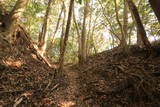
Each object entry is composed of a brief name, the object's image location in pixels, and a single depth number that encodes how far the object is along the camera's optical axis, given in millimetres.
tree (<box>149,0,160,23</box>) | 3255
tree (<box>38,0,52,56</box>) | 10453
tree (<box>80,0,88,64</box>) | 12273
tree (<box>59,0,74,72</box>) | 7509
